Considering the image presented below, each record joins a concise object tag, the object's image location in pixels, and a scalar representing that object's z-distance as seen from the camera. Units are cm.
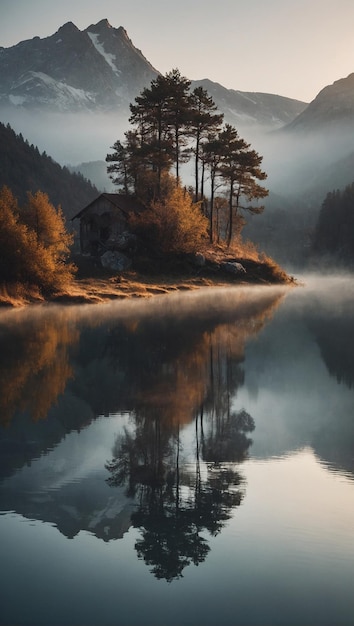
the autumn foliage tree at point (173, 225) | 6506
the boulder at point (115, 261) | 6266
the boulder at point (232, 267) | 6731
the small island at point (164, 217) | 5606
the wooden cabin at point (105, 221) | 6944
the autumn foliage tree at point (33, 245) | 4441
